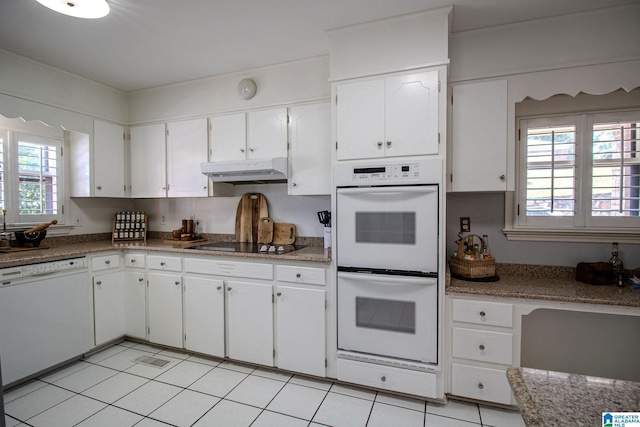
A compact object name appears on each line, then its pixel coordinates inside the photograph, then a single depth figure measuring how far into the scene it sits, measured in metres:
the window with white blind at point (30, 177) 2.60
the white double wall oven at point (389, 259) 1.93
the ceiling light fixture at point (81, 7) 1.66
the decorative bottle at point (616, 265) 1.97
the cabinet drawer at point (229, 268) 2.35
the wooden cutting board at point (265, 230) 2.94
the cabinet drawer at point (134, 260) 2.81
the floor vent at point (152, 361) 2.49
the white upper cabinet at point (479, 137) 2.02
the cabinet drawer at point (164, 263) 2.65
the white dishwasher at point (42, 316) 2.09
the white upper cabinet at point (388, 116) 1.95
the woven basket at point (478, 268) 2.10
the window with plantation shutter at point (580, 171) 2.07
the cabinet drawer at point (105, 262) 2.64
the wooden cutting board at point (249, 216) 3.04
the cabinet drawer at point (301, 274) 2.21
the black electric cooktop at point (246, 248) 2.46
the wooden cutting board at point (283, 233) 2.90
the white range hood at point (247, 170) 2.43
